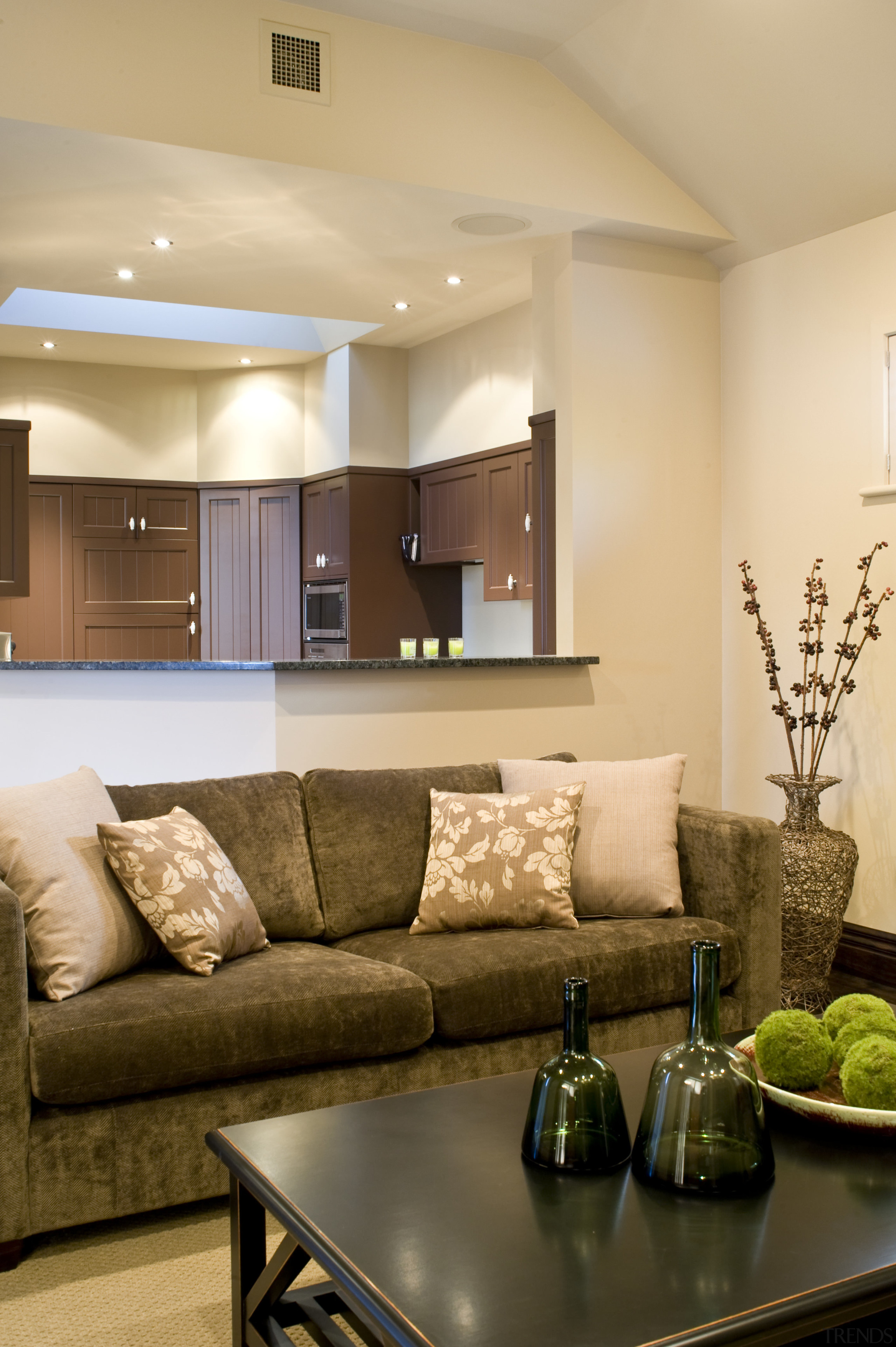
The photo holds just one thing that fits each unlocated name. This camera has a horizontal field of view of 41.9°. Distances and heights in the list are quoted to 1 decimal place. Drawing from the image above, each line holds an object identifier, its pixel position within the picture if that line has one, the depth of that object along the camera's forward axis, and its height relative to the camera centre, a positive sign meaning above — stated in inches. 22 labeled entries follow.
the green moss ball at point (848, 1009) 70.7 -23.9
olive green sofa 86.6 -31.9
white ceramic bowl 63.6 -27.4
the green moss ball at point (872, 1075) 63.9 -25.1
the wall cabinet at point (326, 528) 265.7 +21.1
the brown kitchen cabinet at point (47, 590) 283.9 +7.1
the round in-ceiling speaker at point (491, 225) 172.1 +58.6
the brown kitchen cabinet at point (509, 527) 224.4 +17.8
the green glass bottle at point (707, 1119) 59.1 -25.4
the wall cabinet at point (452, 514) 243.0 +22.3
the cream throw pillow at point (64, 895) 94.0 -22.9
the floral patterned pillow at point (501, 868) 116.6 -25.1
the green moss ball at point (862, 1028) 68.0 -23.9
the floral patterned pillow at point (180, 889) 99.9 -23.5
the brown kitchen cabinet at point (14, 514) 179.5 +16.3
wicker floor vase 149.3 -37.0
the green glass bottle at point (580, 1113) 61.7 -26.1
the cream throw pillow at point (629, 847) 121.6 -24.0
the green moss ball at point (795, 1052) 67.3 -25.1
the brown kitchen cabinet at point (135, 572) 288.4 +11.7
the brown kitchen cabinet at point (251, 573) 287.6 +11.4
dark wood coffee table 49.2 -29.3
